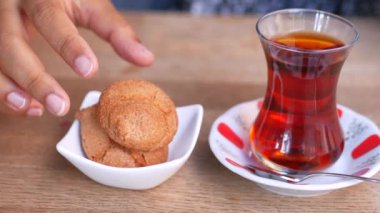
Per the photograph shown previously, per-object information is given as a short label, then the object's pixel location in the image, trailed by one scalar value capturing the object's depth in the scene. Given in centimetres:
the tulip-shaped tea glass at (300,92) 62
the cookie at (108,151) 62
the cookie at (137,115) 60
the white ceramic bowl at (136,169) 59
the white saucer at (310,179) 60
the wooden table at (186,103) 62
